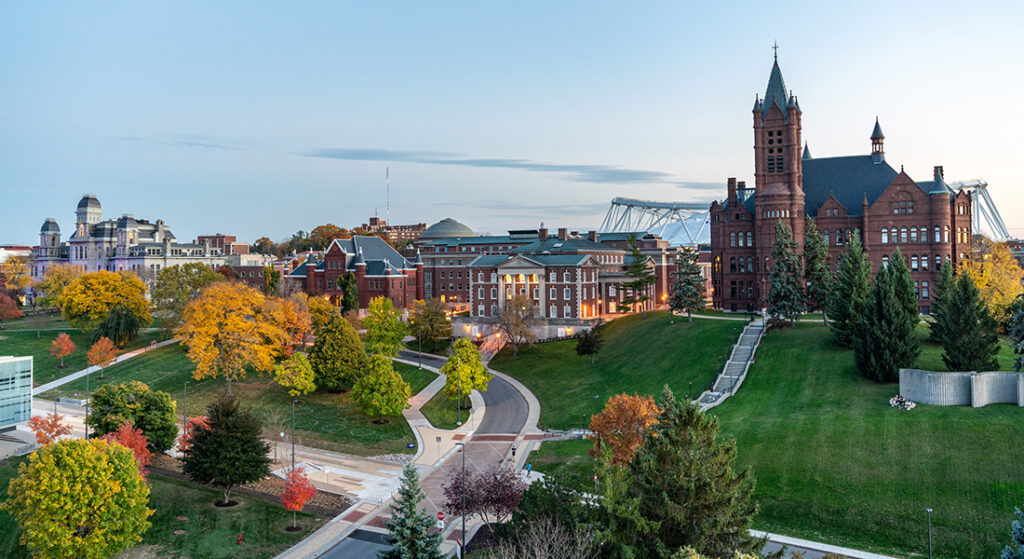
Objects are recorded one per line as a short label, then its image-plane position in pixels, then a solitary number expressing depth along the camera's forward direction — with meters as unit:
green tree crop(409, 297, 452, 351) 91.88
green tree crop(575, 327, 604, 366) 82.19
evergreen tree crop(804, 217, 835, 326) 74.56
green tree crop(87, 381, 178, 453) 52.78
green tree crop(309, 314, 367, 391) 71.31
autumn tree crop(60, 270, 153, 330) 97.56
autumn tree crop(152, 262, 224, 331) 95.28
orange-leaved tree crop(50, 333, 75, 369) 87.19
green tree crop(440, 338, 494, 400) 67.88
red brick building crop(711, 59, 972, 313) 82.25
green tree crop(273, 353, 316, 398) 68.56
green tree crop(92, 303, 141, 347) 93.06
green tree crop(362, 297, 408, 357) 83.19
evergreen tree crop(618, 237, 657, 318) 100.56
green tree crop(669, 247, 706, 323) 81.31
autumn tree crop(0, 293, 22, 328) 115.19
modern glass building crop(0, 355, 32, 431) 63.41
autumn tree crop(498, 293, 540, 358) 90.56
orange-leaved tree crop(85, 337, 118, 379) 81.06
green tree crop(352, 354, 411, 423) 62.84
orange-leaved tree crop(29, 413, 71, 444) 51.44
